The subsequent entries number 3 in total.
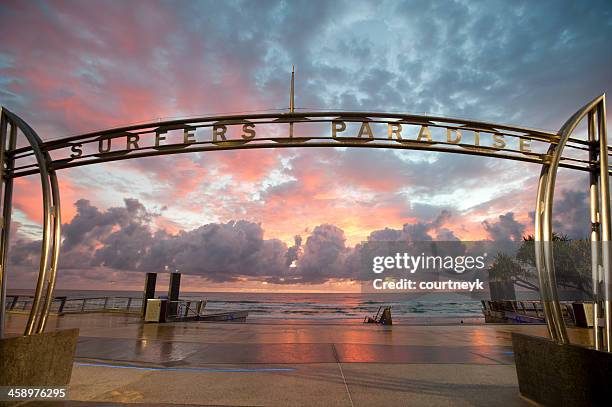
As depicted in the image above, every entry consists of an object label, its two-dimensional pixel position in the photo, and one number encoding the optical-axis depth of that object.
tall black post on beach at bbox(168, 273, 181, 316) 21.08
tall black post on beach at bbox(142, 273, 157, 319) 21.59
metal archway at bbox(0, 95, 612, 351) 5.89
